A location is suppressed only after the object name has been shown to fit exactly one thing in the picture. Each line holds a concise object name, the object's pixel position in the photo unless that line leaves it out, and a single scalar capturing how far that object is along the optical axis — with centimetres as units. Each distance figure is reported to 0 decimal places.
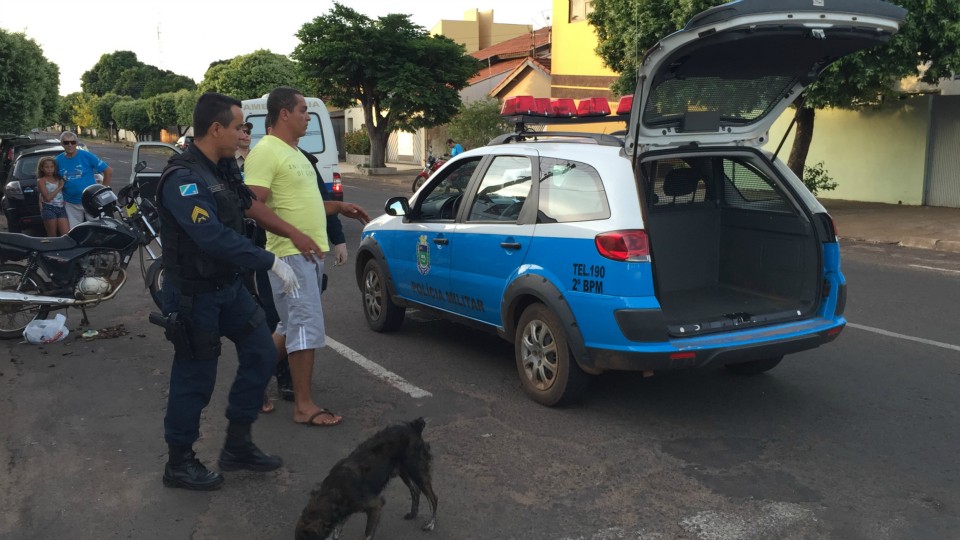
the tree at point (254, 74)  4959
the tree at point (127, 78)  10469
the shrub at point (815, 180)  1677
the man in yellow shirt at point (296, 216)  477
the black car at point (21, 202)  1291
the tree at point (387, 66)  2969
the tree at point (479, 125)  2809
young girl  1034
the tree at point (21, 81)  2117
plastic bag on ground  697
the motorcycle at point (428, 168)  2003
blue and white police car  457
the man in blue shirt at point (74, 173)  1037
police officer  386
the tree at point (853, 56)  1296
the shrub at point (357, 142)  4091
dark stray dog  332
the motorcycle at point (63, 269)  716
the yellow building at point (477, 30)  5178
